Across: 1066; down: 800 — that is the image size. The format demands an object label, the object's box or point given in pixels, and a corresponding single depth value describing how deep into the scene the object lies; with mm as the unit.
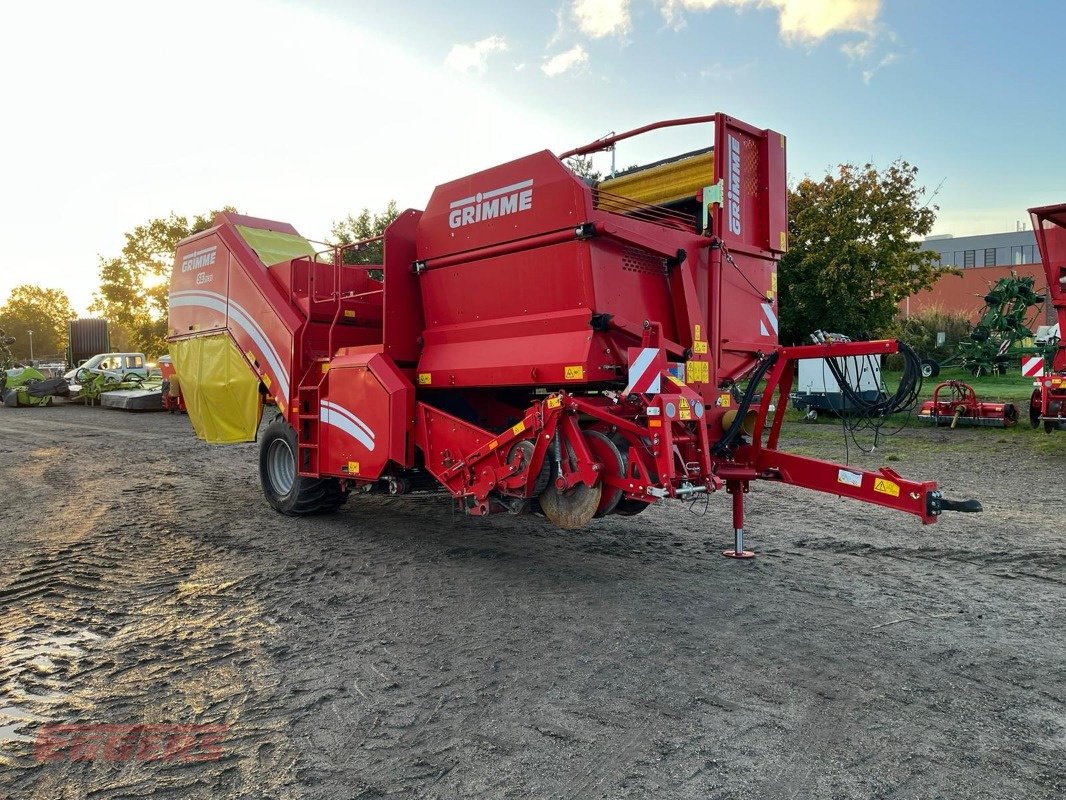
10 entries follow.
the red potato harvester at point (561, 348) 4758
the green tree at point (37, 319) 97438
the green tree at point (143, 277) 40469
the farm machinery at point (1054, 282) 10375
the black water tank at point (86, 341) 30062
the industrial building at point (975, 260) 47062
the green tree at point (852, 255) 19188
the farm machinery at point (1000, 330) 16281
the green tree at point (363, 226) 30359
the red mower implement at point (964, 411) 13555
